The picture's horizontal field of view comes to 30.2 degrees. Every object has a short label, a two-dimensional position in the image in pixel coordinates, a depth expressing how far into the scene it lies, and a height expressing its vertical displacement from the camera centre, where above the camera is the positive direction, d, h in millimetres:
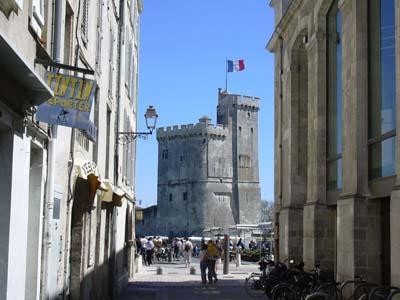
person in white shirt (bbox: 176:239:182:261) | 47150 -1107
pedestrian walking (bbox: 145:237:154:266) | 39062 -1049
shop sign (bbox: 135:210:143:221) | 34794 +752
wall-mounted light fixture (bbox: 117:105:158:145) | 20203 +3094
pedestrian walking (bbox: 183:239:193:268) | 36844 -1057
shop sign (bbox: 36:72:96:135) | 8383 +1437
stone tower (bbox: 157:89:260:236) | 94250 +7761
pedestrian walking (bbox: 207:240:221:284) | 24844 -910
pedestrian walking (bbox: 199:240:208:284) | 24750 -1079
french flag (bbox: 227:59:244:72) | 72562 +16278
